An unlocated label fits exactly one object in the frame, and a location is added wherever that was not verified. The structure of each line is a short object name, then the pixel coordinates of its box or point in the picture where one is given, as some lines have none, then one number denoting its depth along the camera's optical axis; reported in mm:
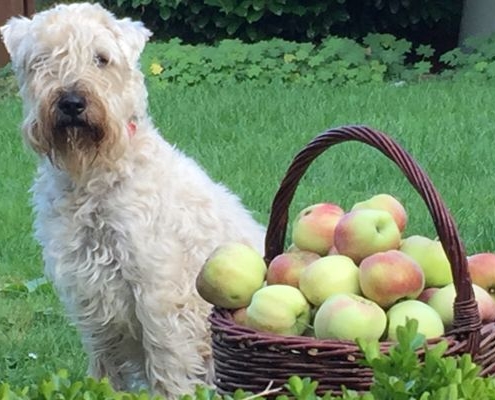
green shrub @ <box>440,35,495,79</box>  11352
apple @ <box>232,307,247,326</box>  2984
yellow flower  11541
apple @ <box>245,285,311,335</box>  2826
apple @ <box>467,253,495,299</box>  3035
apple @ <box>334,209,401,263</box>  2932
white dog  4211
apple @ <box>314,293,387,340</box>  2703
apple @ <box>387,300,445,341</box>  2725
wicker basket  2684
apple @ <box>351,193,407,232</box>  3172
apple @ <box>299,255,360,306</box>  2854
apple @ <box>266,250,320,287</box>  3004
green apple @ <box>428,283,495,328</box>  2814
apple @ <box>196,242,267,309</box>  3006
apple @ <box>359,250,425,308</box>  2781
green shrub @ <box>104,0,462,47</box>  13703
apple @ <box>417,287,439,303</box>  2925
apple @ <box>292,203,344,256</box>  3117
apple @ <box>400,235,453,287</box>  2971
